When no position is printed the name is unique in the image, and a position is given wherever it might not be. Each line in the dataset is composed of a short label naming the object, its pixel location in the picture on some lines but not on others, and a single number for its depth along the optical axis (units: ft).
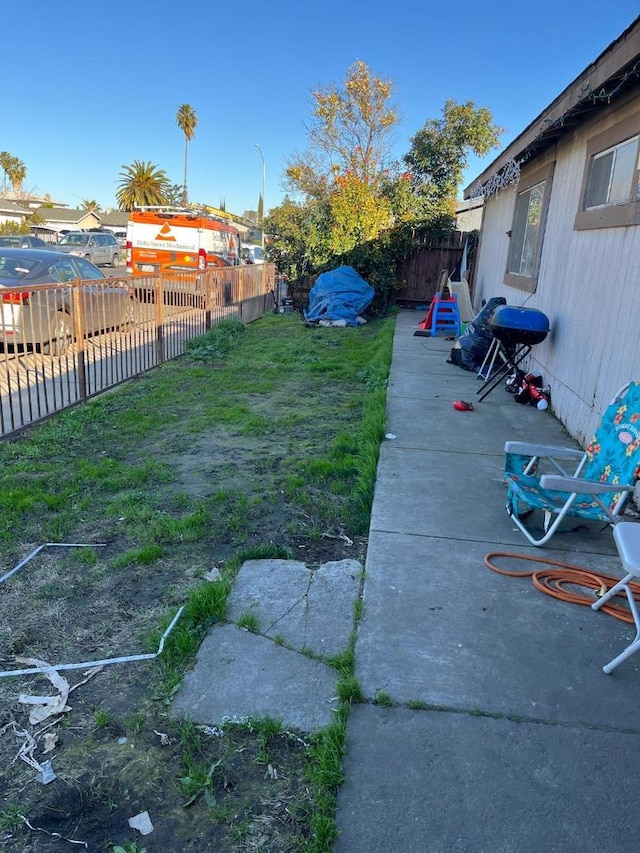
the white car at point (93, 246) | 87.92
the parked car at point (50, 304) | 19.77
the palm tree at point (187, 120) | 238.48
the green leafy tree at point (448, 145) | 66.64
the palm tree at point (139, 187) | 216.74
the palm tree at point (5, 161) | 259.80
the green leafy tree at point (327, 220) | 51.96
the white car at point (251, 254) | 85.20
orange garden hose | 10.53
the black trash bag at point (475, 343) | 29.25
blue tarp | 49.60
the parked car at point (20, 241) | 73.26
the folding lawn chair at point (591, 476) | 11.49
